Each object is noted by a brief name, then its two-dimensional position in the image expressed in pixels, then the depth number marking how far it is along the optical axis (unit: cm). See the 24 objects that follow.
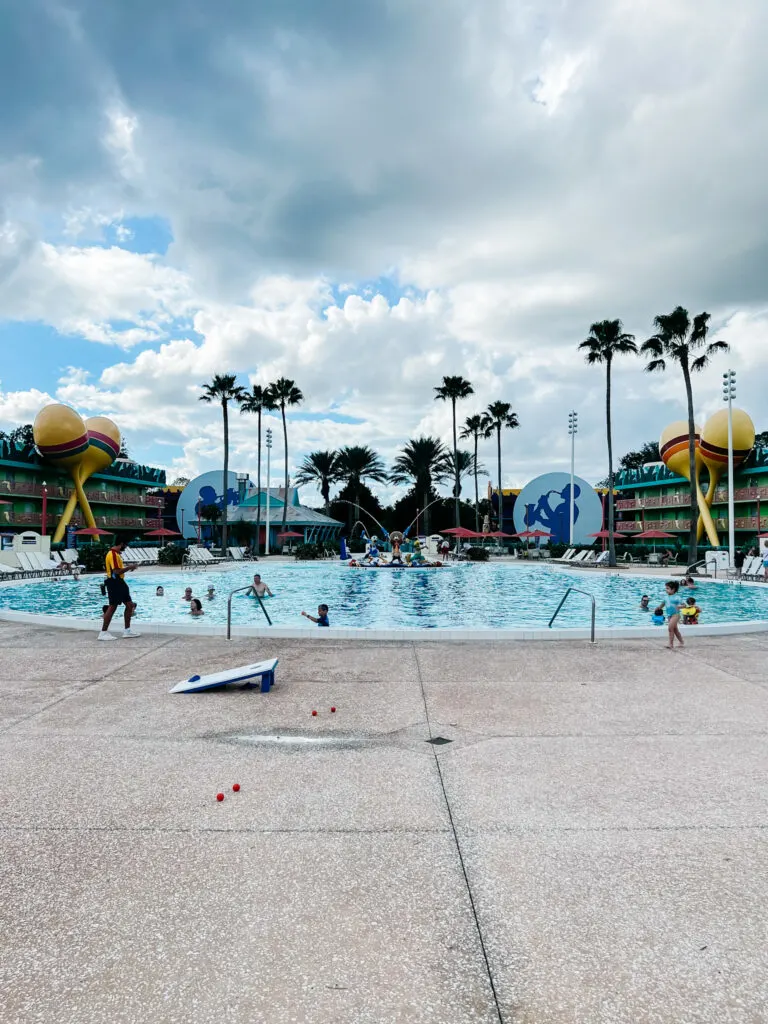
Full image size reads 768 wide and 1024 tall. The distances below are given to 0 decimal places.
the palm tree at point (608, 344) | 4024
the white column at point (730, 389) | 3544
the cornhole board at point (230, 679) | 793
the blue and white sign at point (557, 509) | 6438
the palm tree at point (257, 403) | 6044
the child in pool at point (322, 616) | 1397
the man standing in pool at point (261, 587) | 1762
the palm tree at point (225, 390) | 5156
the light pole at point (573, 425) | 5372
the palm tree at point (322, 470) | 6956
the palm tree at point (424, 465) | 6838
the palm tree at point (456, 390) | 6059
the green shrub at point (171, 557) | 4034
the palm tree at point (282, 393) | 6059
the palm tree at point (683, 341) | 3647
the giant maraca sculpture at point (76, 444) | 5012
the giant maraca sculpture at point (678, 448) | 4750
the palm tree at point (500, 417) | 6288
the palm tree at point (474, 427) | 6688
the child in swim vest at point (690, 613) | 1367
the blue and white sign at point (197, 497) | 7019
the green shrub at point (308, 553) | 4800
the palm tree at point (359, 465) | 6869
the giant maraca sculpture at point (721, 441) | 4431
